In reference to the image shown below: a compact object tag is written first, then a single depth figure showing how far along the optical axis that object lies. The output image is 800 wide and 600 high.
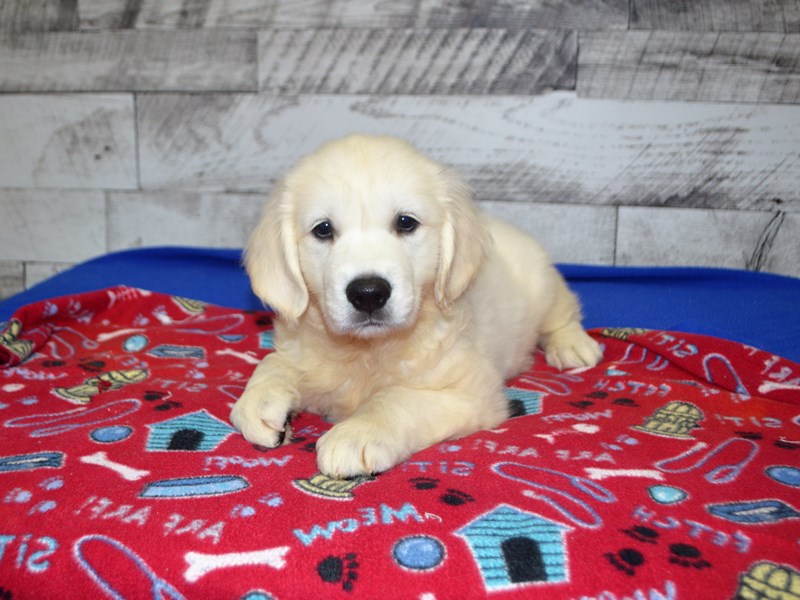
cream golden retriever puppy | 0.40
